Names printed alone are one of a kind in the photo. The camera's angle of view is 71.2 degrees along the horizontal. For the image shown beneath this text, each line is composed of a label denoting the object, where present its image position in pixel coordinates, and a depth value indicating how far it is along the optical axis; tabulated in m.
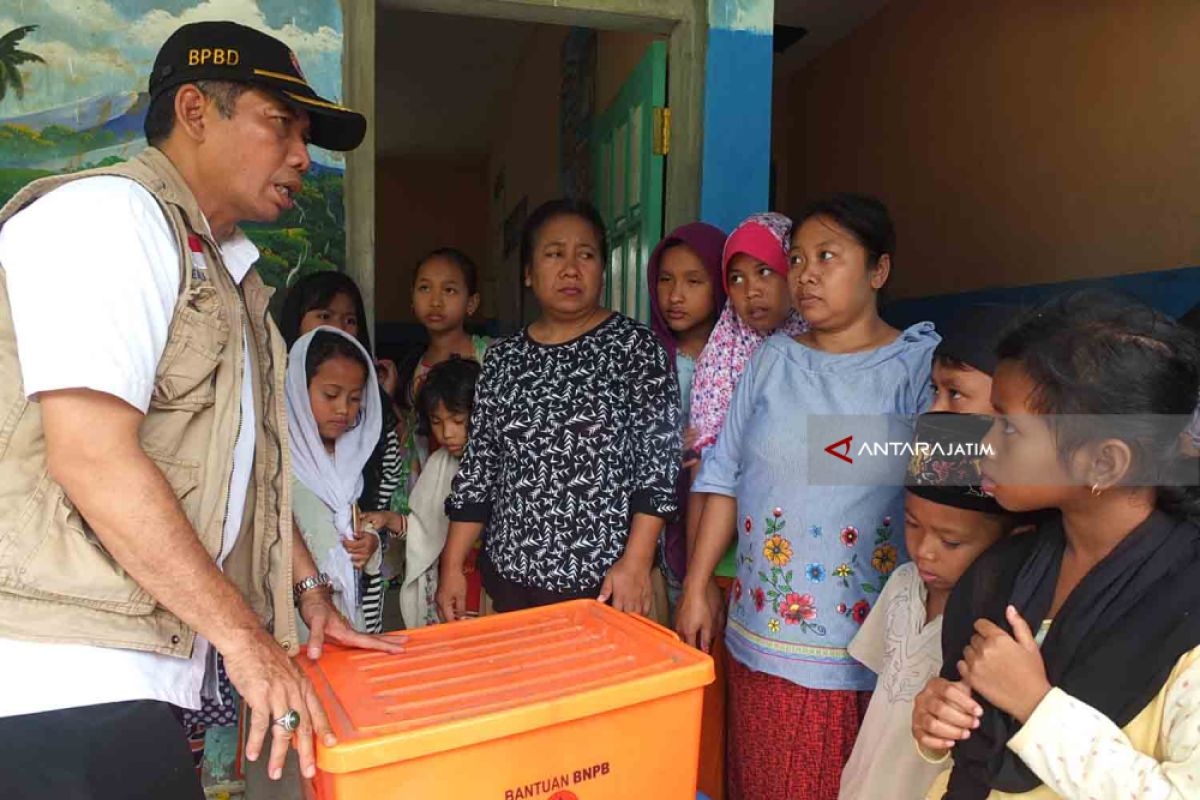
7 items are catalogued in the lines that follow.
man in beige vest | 0.94
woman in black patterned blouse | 1.85
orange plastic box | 0.96
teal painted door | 2.98
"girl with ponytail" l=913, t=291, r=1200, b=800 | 0.91
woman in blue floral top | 1.62
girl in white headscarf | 2.13
